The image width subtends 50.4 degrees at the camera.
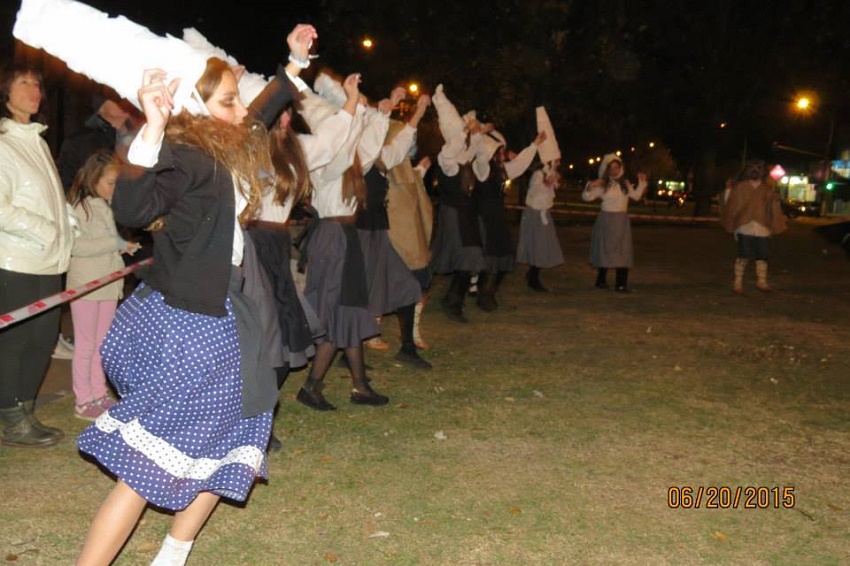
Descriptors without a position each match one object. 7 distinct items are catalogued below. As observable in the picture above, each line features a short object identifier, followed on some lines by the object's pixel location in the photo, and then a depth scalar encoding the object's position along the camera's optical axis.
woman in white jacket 4.81
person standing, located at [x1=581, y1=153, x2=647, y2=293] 12.69
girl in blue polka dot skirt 3.08
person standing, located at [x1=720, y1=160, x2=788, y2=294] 12.92
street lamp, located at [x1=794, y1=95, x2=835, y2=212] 54.55
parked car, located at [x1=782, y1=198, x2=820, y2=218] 47.28
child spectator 5.66
